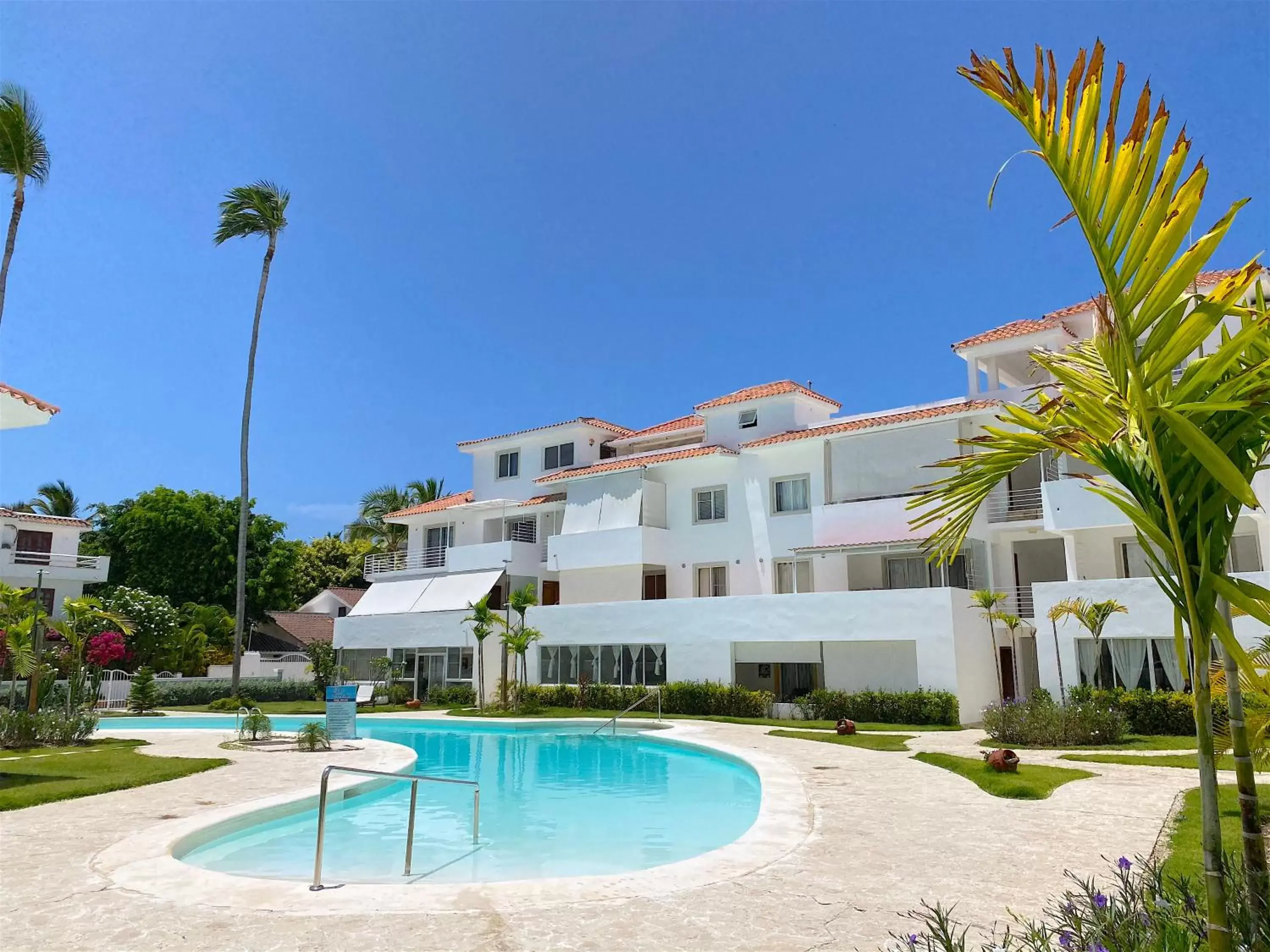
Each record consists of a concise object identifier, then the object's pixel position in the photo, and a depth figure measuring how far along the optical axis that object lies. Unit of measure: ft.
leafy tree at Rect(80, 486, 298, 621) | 169.07
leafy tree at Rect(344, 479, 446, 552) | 210.79
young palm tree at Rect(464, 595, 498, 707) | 108.78
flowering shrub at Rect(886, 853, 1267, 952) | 13.92
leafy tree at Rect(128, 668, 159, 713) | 110.42
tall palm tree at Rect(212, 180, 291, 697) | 134.21
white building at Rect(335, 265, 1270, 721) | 84.94
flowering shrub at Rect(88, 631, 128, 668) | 120.57
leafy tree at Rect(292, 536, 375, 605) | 216.95
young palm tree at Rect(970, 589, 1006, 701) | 79.56
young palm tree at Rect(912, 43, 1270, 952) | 11.35
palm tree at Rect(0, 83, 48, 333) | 77.71
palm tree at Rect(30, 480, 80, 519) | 212.23
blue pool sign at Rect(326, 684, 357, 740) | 74.28
